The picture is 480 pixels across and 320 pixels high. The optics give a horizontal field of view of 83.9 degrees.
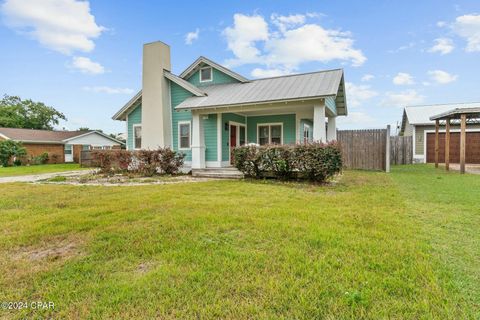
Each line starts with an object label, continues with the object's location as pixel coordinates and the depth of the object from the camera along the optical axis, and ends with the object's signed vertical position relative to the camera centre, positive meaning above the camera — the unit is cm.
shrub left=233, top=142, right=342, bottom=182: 824 -19
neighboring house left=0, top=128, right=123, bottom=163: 2539 +170
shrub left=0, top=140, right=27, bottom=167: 2211 +61
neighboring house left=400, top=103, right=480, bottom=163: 1766 +123
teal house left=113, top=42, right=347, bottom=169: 1165 +208
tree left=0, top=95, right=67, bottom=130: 3766 +665
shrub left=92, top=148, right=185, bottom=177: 1179 -19
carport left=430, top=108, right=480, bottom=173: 1122 +171
